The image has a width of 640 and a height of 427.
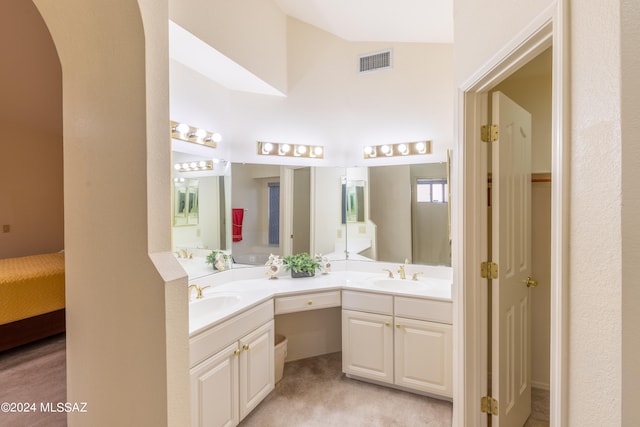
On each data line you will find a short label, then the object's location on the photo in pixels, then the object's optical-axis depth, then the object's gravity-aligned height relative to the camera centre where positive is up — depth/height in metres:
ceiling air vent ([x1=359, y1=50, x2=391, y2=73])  2.63 +1.38
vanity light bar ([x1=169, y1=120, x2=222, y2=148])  2.00 +0.57
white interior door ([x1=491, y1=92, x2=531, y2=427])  1.58 -0.31
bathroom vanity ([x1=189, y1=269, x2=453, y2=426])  1.63 -0.86
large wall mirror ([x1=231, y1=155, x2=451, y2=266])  2.60 -0.02
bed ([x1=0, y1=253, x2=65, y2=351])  1.65 -0.49
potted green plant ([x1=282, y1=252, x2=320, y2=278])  2.67 -0.52
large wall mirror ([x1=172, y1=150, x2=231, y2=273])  2.06 +0.02
